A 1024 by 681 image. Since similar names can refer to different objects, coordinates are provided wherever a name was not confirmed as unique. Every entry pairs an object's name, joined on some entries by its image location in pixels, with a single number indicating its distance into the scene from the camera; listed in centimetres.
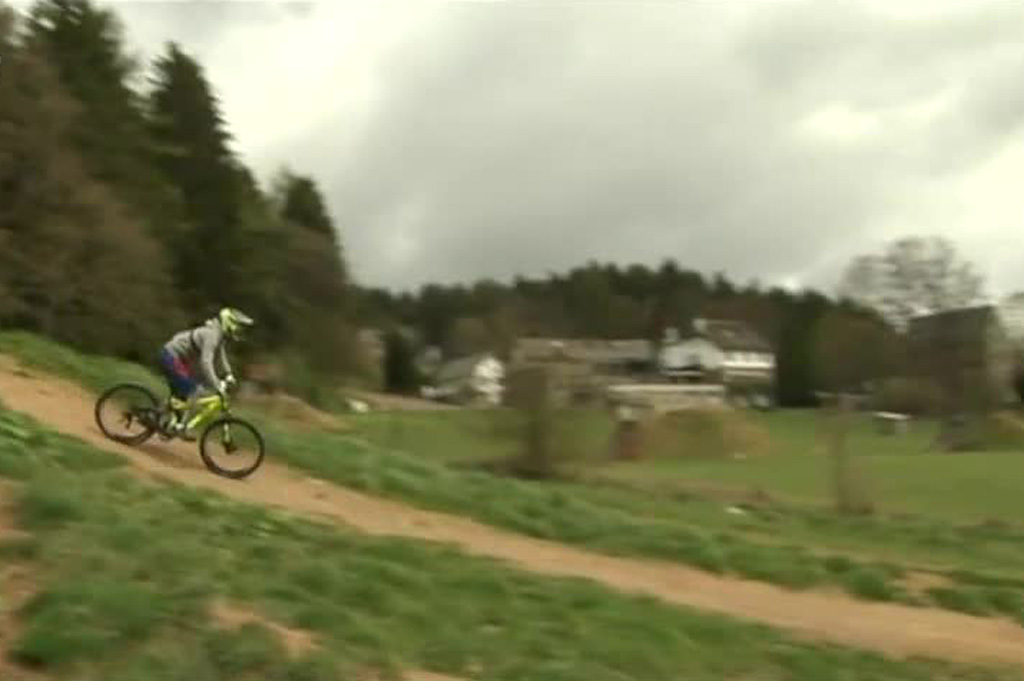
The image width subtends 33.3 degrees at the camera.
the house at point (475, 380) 4256
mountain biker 1800
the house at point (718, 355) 12294
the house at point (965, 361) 6875
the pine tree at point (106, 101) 4853
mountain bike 1814
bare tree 8869
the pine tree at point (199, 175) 5609
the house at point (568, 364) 3950
